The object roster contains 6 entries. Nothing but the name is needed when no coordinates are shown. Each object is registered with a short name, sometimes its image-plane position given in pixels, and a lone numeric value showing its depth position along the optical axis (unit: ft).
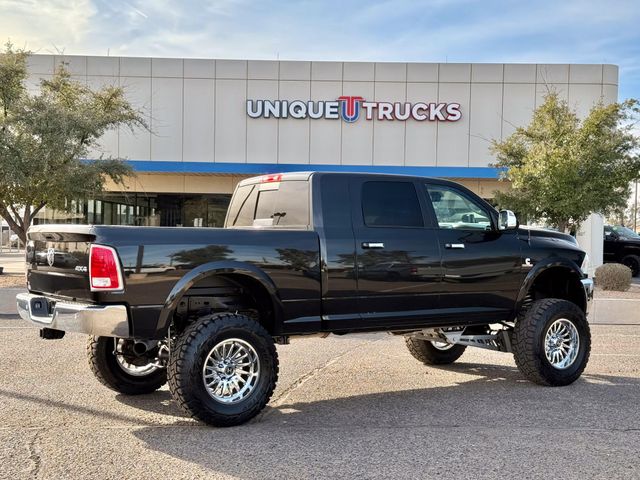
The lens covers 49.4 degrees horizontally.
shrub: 60.64
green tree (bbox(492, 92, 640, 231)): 62.75
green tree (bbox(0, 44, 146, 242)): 62.85
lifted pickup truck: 17.35
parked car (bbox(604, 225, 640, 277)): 87.10
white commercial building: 98.32
